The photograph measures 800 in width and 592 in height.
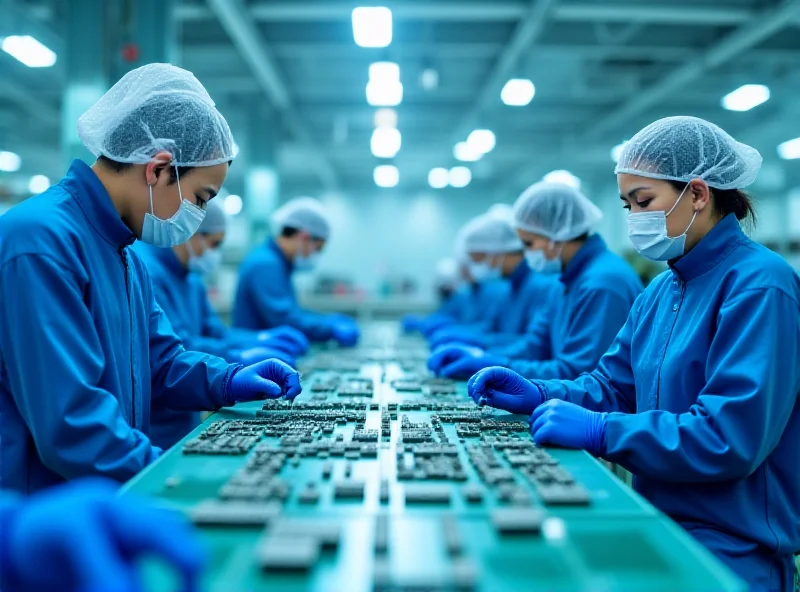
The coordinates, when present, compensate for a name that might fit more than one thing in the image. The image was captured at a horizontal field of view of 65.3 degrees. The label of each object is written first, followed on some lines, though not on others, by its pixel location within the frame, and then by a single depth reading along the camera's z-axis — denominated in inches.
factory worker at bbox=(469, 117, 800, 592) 59.2
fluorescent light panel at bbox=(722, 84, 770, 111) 259.0
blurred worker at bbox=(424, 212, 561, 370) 180.1
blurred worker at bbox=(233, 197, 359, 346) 181.8
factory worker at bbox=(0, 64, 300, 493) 56.8
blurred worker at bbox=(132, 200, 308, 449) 103.9
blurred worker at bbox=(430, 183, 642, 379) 105.2
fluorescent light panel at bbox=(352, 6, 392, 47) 178.5
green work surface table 39.1
